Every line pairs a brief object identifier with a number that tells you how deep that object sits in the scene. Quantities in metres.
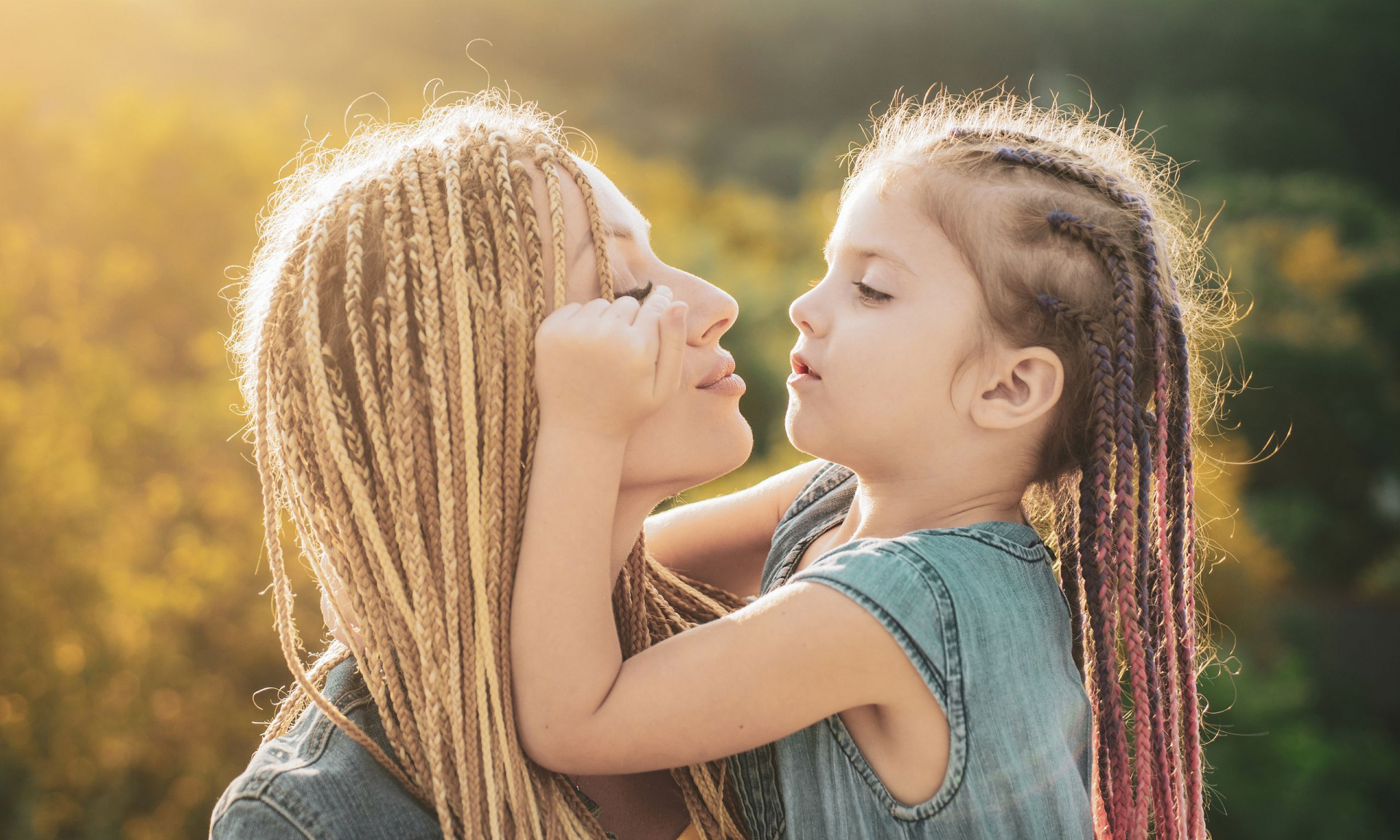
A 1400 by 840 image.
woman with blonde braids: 1.33
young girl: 1.33
